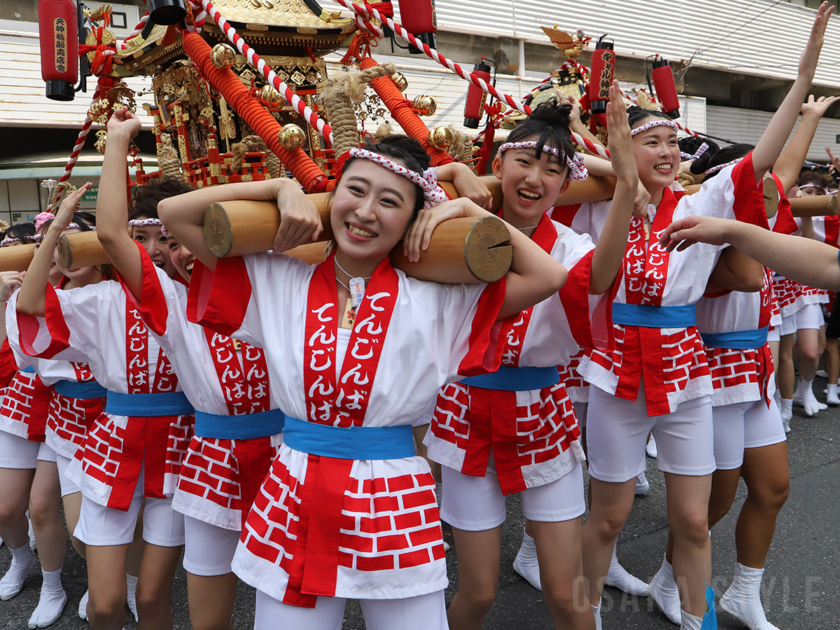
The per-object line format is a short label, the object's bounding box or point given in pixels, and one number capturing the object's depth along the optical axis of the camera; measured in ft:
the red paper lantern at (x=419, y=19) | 9.90
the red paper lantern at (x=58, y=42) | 9.11
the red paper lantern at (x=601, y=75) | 11.18
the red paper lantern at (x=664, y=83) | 13.30
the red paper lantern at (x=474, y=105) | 11.80
